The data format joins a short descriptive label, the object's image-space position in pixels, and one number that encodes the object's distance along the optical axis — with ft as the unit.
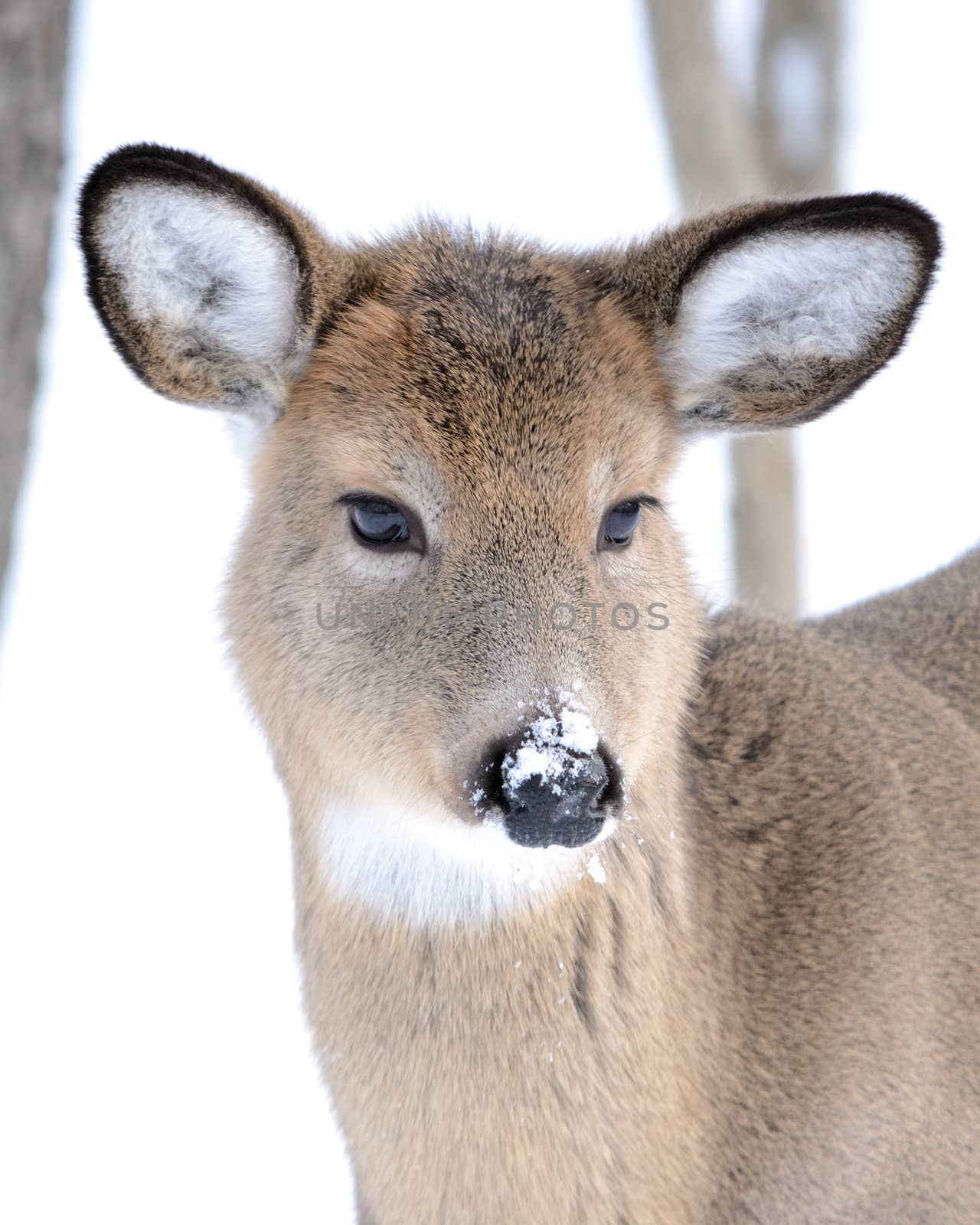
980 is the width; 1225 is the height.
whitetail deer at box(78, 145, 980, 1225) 22.07
